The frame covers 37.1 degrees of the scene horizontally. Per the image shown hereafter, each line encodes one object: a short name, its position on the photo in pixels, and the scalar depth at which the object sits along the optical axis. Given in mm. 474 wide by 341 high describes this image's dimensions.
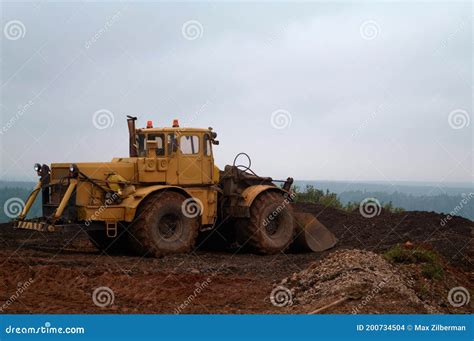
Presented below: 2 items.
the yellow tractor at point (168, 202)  14539
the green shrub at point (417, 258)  12180
